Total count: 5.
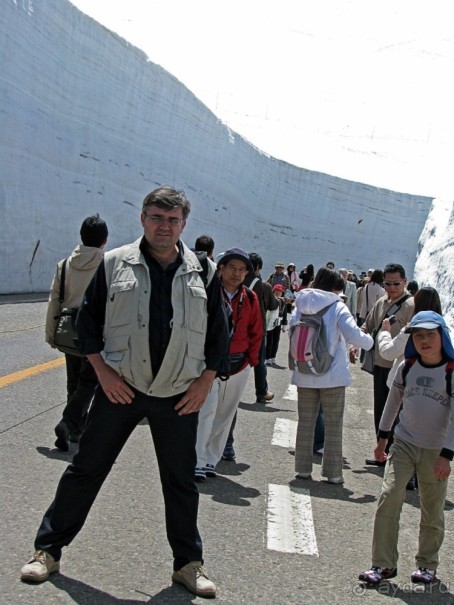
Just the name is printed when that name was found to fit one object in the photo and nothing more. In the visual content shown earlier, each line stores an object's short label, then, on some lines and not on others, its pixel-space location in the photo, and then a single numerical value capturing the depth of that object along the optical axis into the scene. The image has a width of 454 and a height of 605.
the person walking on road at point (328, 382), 6.48
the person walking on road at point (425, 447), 4.40
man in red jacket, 6.20
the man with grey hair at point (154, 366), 3.79
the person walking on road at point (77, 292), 6.30
